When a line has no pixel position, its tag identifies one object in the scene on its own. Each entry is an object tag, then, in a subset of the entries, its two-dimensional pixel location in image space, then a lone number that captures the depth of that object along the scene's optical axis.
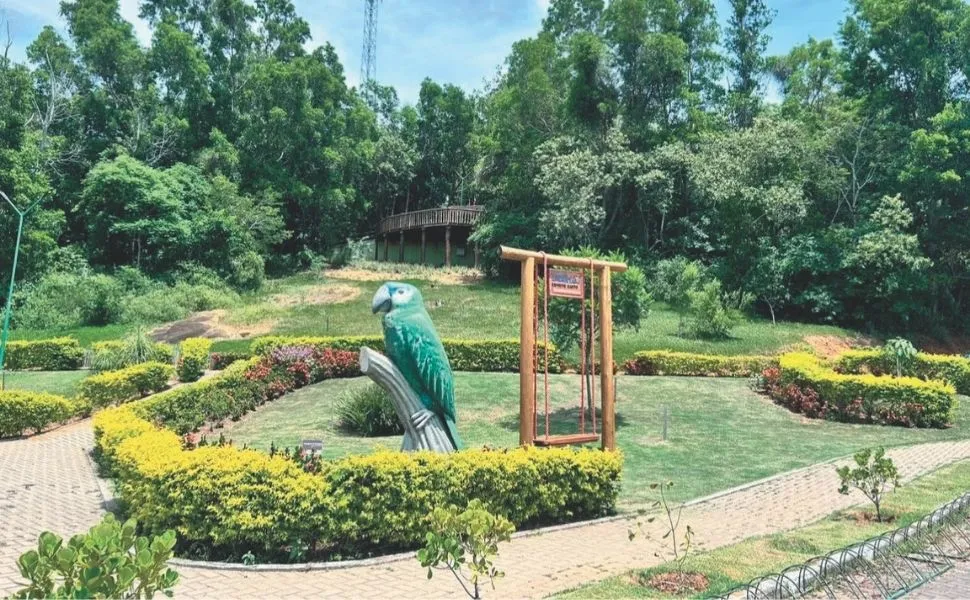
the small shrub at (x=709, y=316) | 21.47
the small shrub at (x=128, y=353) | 16.83
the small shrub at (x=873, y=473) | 6.32
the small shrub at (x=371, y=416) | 11.41
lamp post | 15.60
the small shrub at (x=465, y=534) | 3.49
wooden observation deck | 38.41
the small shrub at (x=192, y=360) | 16.73
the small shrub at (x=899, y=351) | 14.82
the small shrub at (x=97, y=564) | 2.63
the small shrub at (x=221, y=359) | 18.67
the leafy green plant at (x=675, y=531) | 5.56
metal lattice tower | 46.56
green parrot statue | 7.16
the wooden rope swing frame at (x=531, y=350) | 7.49
